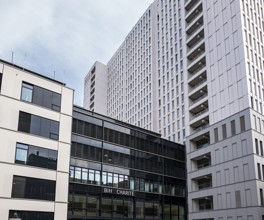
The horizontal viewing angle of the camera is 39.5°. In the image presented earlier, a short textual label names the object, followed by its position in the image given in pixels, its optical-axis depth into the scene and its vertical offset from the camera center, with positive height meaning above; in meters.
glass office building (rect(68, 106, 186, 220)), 53.41 +7.86
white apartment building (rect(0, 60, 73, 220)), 39.41 +8.57
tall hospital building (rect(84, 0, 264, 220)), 56.94 +23.46
